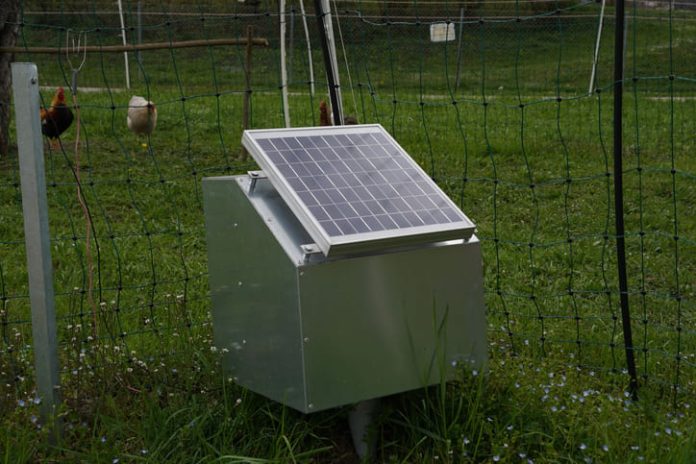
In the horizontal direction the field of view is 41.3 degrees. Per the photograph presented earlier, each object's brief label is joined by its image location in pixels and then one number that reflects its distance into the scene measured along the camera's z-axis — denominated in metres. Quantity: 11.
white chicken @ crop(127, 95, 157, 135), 8.15
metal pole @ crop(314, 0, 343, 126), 3.88
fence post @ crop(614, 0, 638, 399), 3.49
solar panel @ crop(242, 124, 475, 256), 2.75
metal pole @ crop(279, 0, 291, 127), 6.53
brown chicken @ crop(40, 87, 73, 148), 7.28
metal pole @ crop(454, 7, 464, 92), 13.70
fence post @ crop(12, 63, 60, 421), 2.95
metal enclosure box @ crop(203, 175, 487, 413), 2.67
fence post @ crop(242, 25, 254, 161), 7.64
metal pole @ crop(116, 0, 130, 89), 13.95
